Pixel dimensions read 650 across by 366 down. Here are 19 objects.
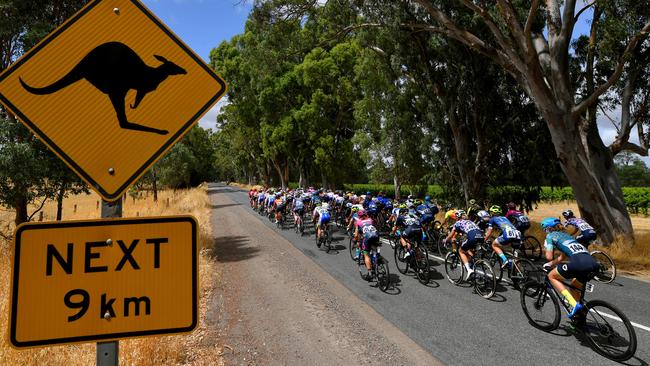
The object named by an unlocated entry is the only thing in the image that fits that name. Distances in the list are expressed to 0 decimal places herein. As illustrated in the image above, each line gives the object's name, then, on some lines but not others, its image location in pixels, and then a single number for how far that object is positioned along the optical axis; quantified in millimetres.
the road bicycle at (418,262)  9359
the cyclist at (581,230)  9105
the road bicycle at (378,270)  8852
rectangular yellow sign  1556
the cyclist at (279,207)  19141
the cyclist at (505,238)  8766
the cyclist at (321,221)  13757
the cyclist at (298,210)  17328
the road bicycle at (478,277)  8086
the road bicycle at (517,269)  8195
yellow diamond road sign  1672
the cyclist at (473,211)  13341
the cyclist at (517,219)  11156
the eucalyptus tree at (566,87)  11250
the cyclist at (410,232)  9961
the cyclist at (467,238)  8680
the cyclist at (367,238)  9297
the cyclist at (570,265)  5711
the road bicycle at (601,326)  5230
